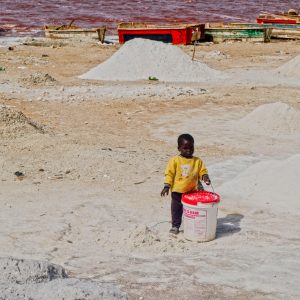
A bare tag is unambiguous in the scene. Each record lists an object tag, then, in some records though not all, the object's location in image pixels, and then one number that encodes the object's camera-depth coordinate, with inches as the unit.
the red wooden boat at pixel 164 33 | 1104.2
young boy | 274.5
